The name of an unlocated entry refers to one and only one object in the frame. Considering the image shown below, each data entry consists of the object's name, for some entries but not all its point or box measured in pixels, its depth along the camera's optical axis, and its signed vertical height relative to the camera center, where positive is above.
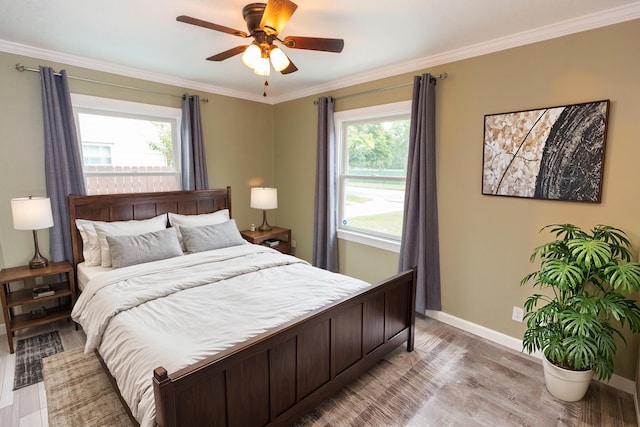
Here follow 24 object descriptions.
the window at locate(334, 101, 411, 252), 3.46 +0.06
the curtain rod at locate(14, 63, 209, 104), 2.77 +0.97
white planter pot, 2.06 -1.35
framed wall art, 2.22 +0.19
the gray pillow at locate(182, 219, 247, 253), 3.25 -0.62
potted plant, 1.89 -0.81
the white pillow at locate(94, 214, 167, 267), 2.87 -0.49
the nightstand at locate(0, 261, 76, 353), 2.58 -1.01
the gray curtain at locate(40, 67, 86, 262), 2.88 +0.20
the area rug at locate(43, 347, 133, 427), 1.93 -1.45
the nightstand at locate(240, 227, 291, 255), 4.14 -0.79
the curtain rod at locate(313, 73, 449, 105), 2.95 +0.95
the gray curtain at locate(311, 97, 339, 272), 3.89 -0.22
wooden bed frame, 1.33 -1.00
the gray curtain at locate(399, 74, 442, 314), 2.99 -0.24
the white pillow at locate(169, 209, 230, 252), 3.43 -0.47
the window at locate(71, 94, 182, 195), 3.26 +0.37
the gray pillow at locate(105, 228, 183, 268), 2.75 -0.63
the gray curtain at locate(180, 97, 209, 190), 3.74 +0.40
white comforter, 1.61 -0.84
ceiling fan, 1.78 +0.84
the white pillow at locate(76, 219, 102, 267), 2.92 -0.60
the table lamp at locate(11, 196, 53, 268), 2.60 -0.29
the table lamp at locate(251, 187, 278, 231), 4.19 -0.27
